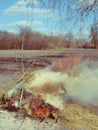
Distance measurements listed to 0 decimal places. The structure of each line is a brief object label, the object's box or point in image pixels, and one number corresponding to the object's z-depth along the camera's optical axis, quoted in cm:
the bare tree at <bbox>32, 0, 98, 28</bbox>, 645
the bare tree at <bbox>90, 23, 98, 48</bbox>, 625
